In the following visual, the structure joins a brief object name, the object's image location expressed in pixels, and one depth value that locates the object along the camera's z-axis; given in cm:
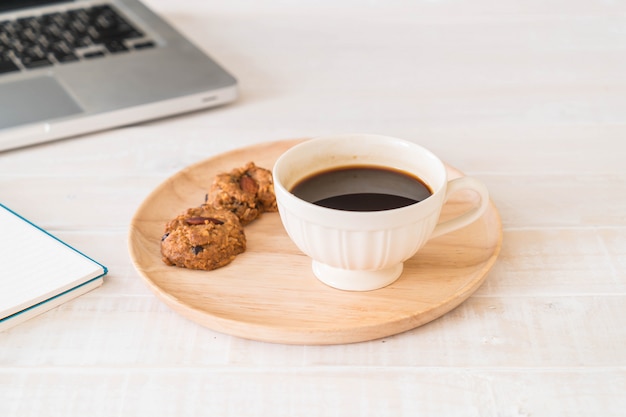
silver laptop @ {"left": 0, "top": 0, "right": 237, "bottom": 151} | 115
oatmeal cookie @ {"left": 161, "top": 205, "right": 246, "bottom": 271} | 79
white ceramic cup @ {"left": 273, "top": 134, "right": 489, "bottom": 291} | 71
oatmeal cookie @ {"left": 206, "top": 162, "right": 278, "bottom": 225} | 88
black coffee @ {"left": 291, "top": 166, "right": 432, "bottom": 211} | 77
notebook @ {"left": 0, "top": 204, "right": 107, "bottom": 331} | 76
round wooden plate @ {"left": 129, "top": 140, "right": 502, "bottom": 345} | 72
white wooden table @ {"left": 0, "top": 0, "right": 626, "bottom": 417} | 68
